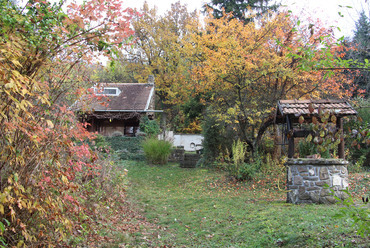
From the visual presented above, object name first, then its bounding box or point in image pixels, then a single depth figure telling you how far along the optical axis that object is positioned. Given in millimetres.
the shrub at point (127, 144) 18348
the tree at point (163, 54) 26938
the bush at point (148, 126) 19622
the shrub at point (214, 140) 15045
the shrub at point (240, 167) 11320
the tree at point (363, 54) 18641
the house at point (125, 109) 20672
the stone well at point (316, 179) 7551
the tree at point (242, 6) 22825
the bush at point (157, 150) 16109
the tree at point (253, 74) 12008
